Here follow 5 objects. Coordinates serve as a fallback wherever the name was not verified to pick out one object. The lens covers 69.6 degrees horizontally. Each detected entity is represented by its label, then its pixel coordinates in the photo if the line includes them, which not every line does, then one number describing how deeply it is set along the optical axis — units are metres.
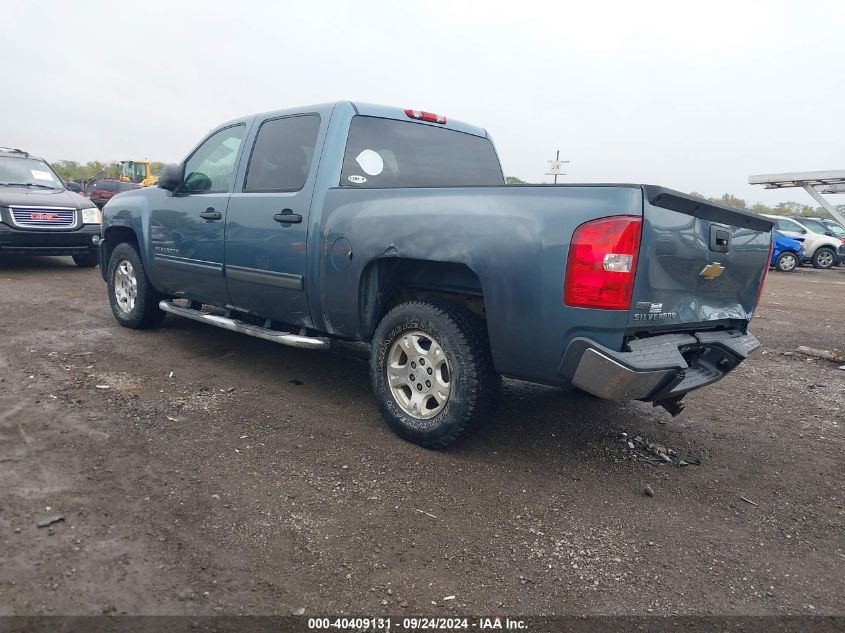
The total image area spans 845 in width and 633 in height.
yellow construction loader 35.50
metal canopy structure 12.46
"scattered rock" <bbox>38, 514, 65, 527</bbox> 2.45
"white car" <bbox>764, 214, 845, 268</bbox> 17.81
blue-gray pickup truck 2.71
